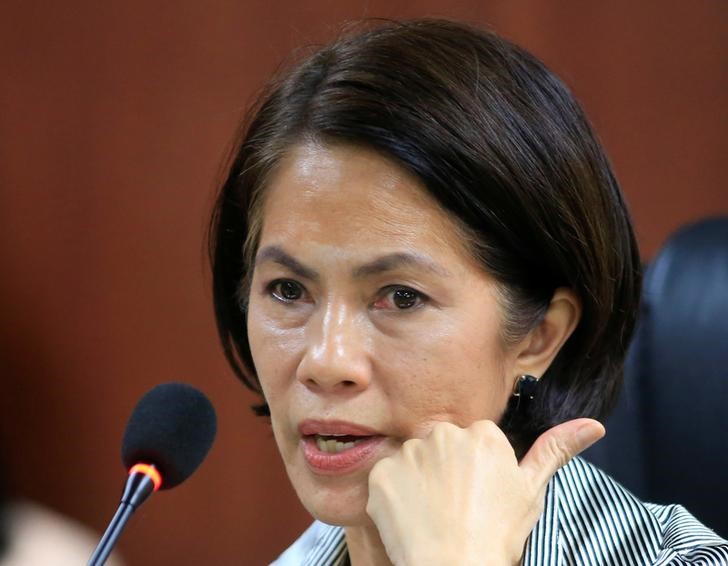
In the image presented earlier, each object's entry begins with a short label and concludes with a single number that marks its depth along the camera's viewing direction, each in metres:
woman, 2.68
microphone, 2.67
